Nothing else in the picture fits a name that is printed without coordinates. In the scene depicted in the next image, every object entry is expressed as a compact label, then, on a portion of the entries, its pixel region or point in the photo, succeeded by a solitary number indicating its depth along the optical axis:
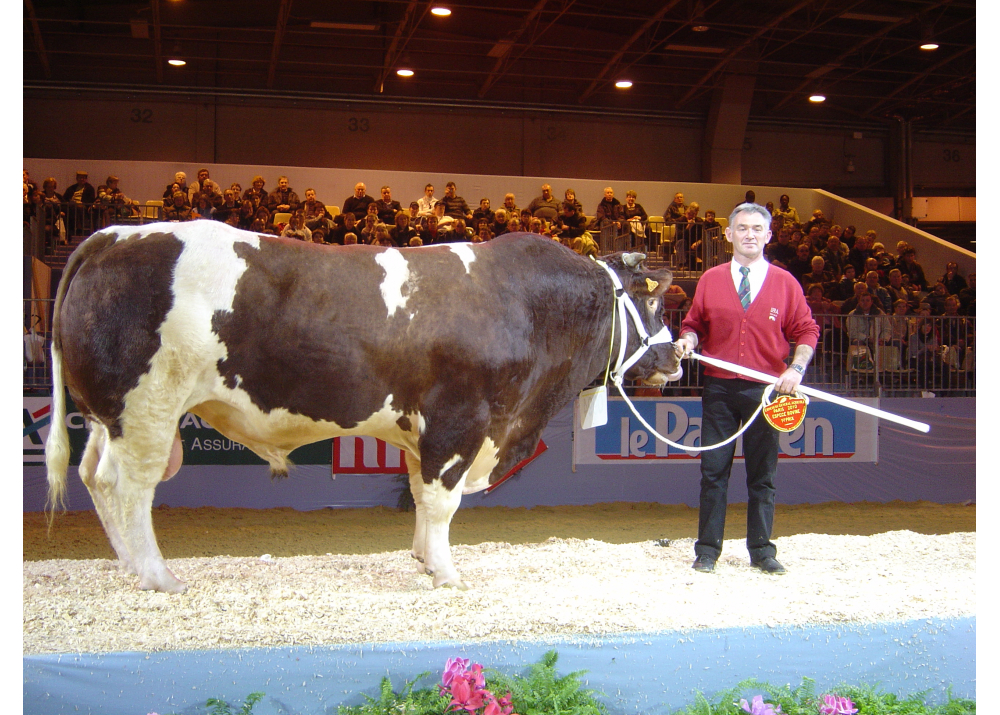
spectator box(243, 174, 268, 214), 14.09
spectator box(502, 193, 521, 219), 15.01
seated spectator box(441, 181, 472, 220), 15.28
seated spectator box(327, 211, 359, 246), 12.91
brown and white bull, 3.54
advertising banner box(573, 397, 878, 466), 9.05
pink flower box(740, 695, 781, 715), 3.19
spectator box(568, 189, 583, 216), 15.30
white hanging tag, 4.41
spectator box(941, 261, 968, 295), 14.34
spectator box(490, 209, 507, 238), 14.00
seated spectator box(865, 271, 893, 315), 11.73
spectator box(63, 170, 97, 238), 12.71
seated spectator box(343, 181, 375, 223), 14.38
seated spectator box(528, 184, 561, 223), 15.55
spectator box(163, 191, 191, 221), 12.56
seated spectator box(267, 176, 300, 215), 14.22
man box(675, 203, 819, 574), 4.57
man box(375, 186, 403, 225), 14.02
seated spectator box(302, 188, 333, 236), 12.88
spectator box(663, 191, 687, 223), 16.33
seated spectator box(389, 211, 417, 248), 12.43
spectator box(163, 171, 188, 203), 13.45
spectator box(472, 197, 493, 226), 14.49
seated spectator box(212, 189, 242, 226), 12.25
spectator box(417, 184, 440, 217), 15.51
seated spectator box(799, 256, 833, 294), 13.41
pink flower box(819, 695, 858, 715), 3.31
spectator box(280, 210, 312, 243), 11.73
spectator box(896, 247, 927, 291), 14.86
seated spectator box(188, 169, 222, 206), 12.96
